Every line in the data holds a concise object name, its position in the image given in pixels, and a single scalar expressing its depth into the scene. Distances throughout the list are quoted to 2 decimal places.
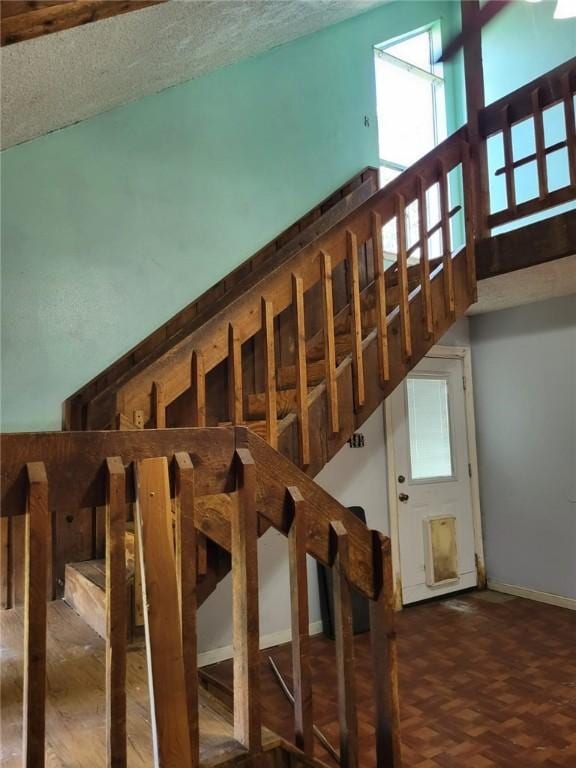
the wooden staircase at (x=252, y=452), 1.19
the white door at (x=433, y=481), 4.14
